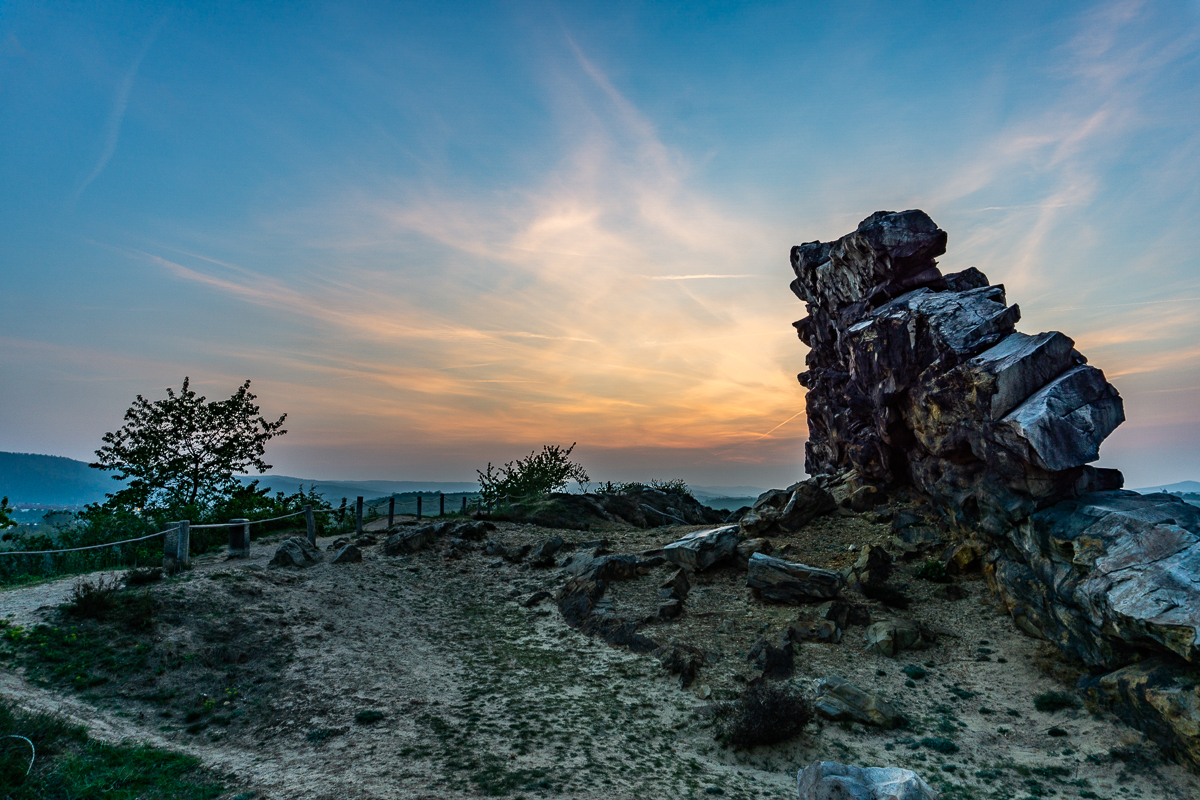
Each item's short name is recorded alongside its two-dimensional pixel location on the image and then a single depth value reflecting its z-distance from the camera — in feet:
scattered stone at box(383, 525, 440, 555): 84.38
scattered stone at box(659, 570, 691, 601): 64.64
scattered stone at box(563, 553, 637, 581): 70.28
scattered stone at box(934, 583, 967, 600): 57.77
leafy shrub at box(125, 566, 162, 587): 52.49
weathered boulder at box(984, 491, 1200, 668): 36.17
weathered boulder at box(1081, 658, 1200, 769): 33.17
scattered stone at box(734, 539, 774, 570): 72.08
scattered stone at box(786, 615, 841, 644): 52.08
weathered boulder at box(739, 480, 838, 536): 81.87
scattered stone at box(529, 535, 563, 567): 81.61
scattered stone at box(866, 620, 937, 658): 50.21
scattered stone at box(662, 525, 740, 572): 71.05
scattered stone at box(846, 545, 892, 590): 60.95
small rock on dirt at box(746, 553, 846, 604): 59.00
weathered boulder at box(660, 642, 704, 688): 47.60
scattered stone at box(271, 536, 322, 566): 70.54
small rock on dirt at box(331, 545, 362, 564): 76.15
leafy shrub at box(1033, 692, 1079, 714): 41.09
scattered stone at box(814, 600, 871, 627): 54.39
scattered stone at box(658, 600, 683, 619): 59.72
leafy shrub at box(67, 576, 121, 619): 45.06
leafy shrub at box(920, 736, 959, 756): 37.73
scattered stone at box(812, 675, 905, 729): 40.14
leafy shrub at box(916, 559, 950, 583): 60.80
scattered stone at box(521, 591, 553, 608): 68.85
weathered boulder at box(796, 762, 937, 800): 23.40
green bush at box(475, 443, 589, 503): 158.20
